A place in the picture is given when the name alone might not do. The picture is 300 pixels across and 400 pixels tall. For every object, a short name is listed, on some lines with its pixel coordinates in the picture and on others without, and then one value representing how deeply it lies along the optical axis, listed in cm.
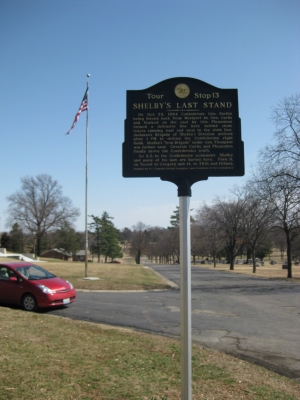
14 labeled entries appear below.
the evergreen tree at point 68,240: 8259
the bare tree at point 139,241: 8535
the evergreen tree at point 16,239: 7544
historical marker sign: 453
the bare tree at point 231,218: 4553
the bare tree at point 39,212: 6488
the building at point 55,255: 10246
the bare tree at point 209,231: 5415
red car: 1083
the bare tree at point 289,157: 2630
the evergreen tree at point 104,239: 8606
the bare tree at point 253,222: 3758
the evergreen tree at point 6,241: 8000
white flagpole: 2134
